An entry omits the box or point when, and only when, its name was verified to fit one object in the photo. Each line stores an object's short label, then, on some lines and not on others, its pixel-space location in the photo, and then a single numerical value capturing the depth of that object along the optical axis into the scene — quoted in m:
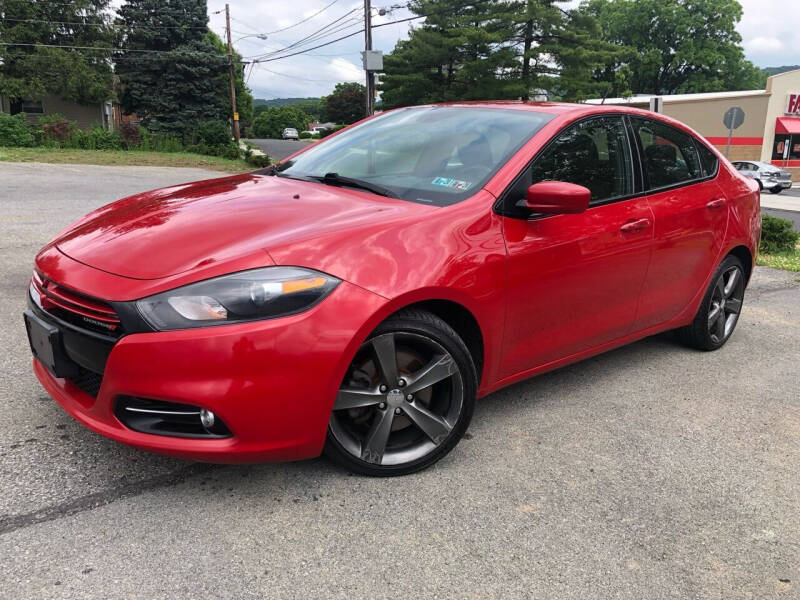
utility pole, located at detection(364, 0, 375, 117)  26.48
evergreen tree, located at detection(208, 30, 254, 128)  65.81
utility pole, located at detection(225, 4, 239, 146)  41.49
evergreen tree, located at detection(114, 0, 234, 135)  38.59
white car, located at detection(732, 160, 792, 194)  30.77
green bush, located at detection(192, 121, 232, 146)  31.95
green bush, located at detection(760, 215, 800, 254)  8.84
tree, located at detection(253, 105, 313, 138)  98.69
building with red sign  40.56
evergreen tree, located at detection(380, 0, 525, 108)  30.97
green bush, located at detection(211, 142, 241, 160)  27.13
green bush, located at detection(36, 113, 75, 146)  27.62
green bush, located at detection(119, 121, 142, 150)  29.70
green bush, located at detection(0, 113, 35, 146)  26.38
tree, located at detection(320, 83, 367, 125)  95.07
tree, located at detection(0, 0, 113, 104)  34.25
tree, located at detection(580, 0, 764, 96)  60.50
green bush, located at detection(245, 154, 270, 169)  23.53
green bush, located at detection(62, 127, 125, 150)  28.20
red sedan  2.22
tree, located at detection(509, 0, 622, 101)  30.62
